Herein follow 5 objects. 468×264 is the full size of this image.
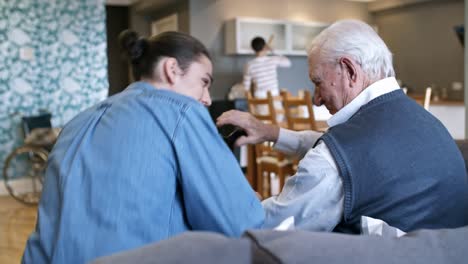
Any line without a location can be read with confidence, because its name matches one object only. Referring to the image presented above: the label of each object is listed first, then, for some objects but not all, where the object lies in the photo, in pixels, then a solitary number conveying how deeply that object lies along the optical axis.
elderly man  1.18
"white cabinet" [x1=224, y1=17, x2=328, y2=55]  8.22
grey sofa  0.54
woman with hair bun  1.04
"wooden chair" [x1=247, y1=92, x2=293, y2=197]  4.28
